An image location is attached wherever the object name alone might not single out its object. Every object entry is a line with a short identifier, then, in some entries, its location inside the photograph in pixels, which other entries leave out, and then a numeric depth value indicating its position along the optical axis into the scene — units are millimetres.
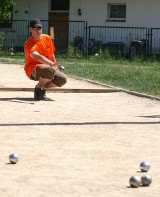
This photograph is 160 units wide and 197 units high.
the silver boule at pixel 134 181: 7566
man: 15969
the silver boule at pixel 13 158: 8750
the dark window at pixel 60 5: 41594
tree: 37469
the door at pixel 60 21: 41062
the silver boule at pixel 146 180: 7660
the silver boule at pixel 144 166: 8430
